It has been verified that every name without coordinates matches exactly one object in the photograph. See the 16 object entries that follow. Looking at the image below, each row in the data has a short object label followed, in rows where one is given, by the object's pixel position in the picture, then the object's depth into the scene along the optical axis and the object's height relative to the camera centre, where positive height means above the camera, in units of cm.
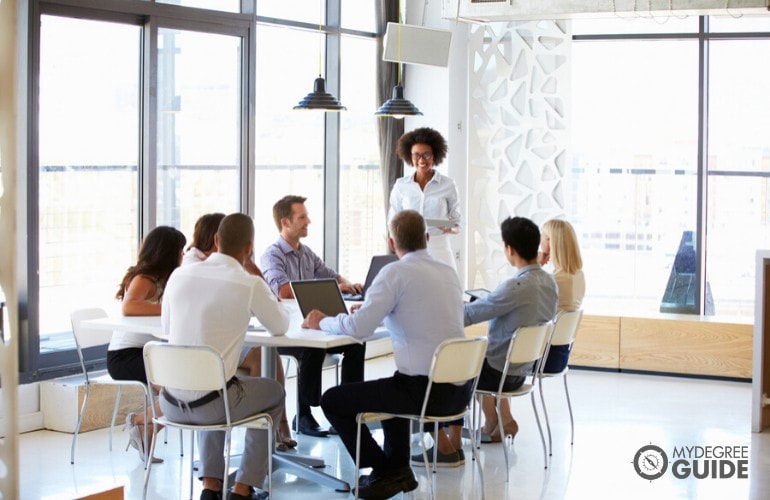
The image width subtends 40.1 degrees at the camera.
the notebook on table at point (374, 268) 580 -24
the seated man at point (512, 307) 529 -41
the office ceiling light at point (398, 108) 677 +75
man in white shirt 436 -39
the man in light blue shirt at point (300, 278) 581 -34
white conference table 457 -51
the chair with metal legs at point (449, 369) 443 -62
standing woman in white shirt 734 +21
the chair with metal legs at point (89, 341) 545 -64
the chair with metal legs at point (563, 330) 563 -57
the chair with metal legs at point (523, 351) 505 -61
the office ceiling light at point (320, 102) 605 +70
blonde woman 595 -22
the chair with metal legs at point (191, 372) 418 -61
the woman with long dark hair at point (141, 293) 519 -36
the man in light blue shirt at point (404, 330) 461 -47
